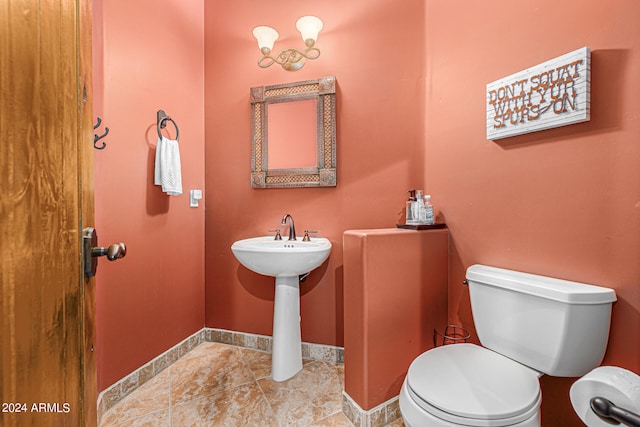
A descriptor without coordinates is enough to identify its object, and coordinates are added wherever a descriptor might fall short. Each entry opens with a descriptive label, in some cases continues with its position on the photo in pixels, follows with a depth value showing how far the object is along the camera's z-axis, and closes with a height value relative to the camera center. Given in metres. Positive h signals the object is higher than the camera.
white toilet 0.86 -0.57
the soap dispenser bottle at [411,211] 1.55 -0.01
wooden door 0.36 +0.00
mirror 1.86 +0.51
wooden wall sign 1.04 +0.46
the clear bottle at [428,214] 1.53 -0.03
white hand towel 1.66 +0.24
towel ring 1.68 +0.54
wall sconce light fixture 1.75 +1.07
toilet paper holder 0.63 -0.48
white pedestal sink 1.50 -0.37
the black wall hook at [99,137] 1.28 +0.33
